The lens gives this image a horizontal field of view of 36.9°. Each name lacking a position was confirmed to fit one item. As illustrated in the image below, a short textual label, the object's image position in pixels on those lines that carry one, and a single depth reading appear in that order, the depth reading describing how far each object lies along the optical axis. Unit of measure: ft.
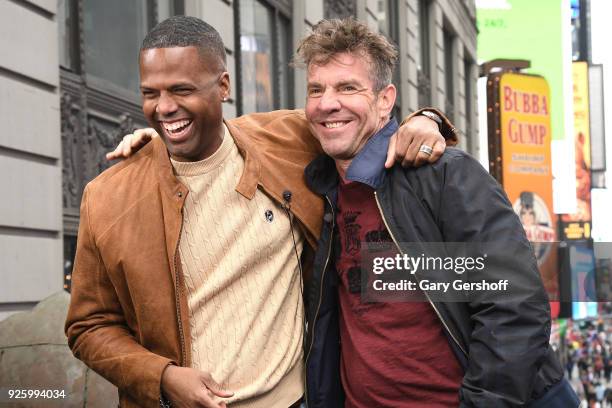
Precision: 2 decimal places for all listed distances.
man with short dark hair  10.41
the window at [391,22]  69.05
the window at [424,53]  81.67
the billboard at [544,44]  97.71
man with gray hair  9.70
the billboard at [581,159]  104.12
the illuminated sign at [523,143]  75.46
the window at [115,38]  29.71
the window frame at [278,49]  46.41
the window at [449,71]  96.67
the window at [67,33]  28.22
